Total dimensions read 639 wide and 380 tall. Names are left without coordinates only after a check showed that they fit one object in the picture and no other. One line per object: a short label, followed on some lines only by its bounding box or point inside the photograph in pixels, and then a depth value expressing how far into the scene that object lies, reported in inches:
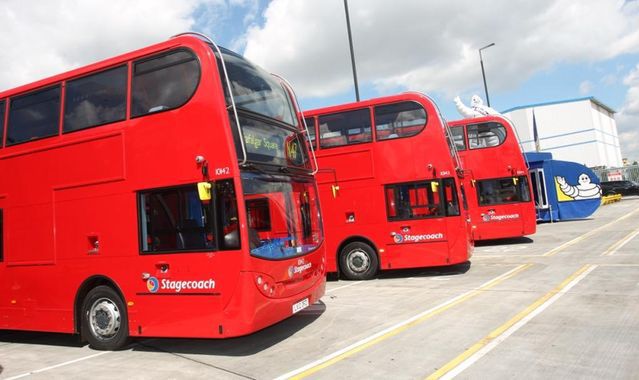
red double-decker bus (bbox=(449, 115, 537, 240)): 623.8
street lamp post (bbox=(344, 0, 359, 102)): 629.9
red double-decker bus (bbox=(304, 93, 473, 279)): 420.5
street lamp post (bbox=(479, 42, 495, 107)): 1066.7
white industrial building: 2464.3
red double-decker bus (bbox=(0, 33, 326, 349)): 230.5
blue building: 862.5
